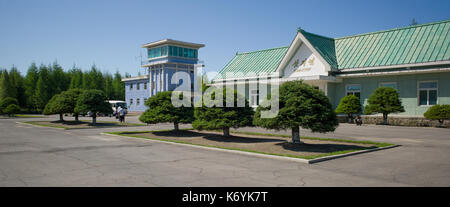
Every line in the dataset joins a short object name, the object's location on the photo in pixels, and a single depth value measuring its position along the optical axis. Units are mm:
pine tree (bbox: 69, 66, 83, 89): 70525
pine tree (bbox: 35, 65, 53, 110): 64000
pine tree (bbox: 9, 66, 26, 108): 66044
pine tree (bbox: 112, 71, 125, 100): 81000
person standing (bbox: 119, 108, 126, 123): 29406
